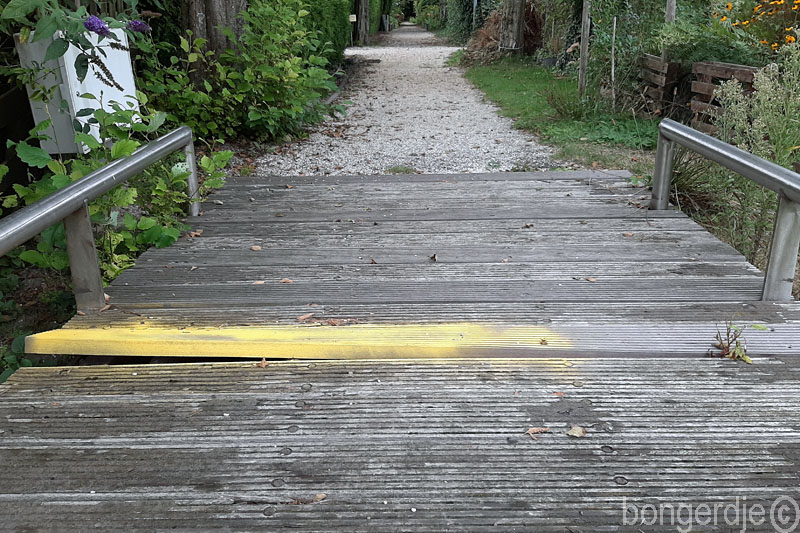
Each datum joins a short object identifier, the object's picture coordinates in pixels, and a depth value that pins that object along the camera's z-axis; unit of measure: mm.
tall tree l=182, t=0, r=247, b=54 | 6863
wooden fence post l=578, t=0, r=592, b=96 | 9086
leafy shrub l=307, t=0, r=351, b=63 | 10891
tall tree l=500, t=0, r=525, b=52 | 15906
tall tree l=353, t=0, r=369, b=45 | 24938
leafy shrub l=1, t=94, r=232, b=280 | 3227
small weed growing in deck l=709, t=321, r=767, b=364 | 2223
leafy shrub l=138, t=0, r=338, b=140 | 6528
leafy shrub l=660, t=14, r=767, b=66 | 7184
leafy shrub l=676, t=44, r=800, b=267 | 4016
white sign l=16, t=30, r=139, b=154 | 3838
